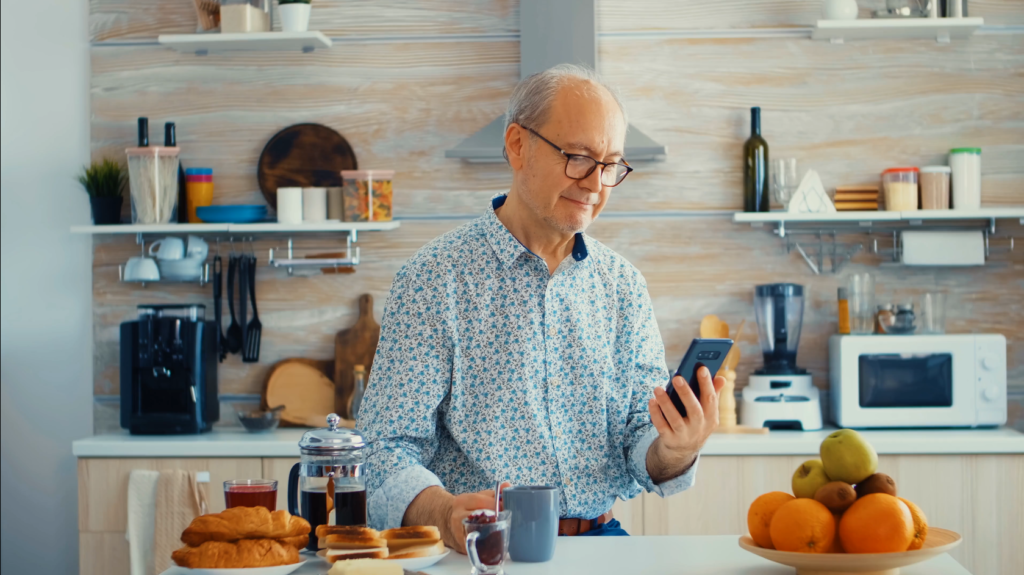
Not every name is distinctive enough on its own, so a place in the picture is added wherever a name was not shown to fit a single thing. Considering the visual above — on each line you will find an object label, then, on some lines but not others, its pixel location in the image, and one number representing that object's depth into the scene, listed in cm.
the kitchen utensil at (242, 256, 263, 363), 347
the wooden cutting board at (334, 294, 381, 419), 344
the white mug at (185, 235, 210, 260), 344
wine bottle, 332
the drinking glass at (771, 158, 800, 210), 334
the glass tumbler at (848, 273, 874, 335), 329
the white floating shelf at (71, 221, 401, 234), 330
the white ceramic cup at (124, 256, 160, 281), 340
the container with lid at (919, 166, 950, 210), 325
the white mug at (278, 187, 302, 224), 335
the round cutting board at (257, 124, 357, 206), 348
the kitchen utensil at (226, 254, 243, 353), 346
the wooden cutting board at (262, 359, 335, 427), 344
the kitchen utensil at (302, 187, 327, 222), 339
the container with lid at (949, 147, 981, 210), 325
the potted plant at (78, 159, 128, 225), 338
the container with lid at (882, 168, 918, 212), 326
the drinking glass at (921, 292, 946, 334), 328
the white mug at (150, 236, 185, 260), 338
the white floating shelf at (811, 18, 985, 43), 321
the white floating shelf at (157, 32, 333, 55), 330
